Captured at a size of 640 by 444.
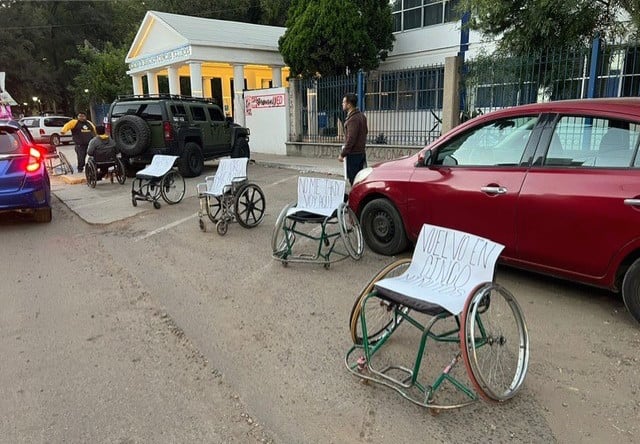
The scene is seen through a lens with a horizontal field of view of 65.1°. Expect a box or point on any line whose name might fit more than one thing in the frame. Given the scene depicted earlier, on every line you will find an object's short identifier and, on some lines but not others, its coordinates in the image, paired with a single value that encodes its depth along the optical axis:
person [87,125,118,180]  11.52
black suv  11.66
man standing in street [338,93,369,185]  7.82
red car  3.81
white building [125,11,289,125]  20.73
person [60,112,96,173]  13.25
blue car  7.24
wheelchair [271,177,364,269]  5.42
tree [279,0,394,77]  16.98
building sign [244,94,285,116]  17.68
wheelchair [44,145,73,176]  14.09
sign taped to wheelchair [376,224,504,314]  2.96
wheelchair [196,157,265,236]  7.00
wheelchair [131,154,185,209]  8.68
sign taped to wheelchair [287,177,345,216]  5.61
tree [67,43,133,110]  32.12
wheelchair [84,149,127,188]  11.55
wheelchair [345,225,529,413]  2.78
